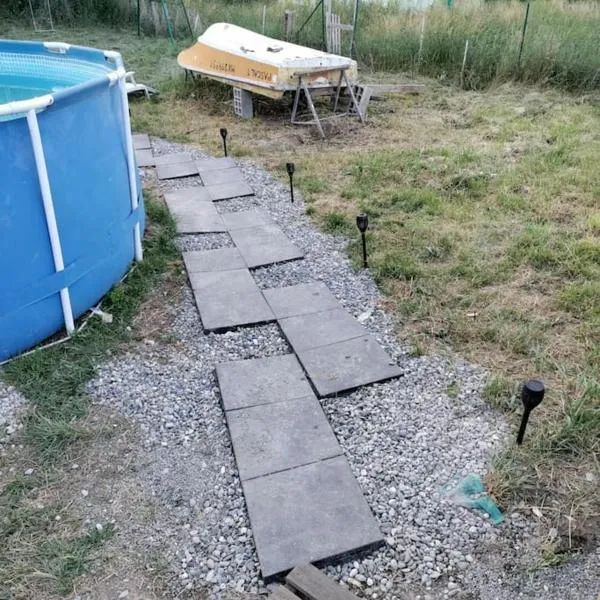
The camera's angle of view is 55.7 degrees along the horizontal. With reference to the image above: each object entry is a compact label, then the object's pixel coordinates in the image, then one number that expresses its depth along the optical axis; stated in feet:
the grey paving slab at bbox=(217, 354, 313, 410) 9.96
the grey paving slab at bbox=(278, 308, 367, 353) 11.54
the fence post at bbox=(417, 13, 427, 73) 33.09
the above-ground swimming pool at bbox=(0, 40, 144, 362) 9.85
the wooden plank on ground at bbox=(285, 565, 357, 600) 6.68
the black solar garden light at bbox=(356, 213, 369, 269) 13.42
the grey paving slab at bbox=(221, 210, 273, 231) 16.81
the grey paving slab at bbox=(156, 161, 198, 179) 20.47
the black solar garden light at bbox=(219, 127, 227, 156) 21.52
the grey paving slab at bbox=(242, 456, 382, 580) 7.30
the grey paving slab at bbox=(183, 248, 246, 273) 14.38
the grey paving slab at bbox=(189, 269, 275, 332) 12.20
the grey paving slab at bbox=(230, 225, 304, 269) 14.82
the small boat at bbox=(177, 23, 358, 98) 24.82
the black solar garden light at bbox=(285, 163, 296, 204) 17.40
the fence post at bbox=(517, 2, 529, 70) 30.45
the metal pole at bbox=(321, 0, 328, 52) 34.85
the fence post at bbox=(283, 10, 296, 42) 35.22
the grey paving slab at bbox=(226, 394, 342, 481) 8.66
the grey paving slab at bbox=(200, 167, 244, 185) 19.98
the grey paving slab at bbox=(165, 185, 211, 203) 18.54
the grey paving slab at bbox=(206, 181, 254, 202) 18.78
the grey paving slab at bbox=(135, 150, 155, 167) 21.50
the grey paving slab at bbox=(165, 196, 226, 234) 16.52
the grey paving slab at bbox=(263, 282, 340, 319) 12.63
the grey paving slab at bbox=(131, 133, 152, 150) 23.20
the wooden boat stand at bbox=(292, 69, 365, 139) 24.82
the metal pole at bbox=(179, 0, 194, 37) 42.60
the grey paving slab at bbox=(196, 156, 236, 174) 21.08
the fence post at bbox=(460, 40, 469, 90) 31.37
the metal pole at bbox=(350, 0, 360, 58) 33.67
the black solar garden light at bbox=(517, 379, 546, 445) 7.95
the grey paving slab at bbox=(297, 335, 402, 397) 10.32
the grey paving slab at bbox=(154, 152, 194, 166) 21.62
